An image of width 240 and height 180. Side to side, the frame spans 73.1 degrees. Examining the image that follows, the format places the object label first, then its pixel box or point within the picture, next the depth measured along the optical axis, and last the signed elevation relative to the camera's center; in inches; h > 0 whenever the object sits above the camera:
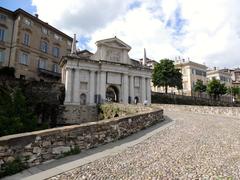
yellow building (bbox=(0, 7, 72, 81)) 1100.3 +409.3
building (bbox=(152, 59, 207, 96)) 1894.3 +345.7
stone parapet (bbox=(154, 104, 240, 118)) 580.7 -26.6
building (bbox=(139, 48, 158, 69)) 2328.7 +589.2
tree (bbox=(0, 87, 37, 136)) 534.1 -53.9
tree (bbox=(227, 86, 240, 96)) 1952.2 +157.3
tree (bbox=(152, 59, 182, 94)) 1452.2 +246.3
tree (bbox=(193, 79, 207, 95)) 1732.3 +169.0
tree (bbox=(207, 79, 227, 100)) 1623.8 +150.4
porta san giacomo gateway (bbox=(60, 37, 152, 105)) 1085.7 +193.7
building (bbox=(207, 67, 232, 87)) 2237.4 +388.5
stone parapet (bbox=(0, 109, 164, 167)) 164.0 -47.4
